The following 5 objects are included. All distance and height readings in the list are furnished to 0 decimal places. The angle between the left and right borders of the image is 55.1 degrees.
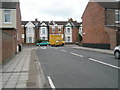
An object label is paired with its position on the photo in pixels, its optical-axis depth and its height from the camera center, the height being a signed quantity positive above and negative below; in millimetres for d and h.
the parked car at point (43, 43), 34950 -1020
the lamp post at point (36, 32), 39117 +2646
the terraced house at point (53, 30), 38900 +3330
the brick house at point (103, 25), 17356 +2490
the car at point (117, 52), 9692 -1100
